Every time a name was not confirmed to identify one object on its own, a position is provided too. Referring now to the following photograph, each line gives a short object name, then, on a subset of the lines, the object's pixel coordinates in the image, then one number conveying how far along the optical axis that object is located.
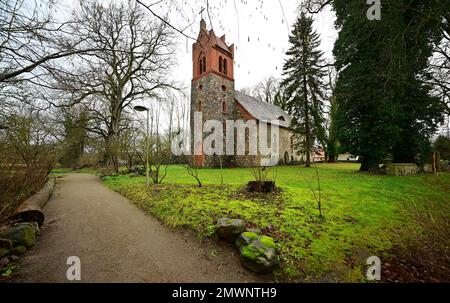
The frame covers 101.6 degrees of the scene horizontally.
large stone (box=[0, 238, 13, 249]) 3.26
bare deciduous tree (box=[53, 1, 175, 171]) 16.58
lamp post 9.43
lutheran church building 20.22
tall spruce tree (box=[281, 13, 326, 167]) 19.69
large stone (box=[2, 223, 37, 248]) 3.46
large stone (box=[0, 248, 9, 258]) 3.12
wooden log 4.33
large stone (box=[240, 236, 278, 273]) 2.91
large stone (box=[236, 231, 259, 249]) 3.37
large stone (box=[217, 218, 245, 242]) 3.73
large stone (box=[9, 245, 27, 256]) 3.28
